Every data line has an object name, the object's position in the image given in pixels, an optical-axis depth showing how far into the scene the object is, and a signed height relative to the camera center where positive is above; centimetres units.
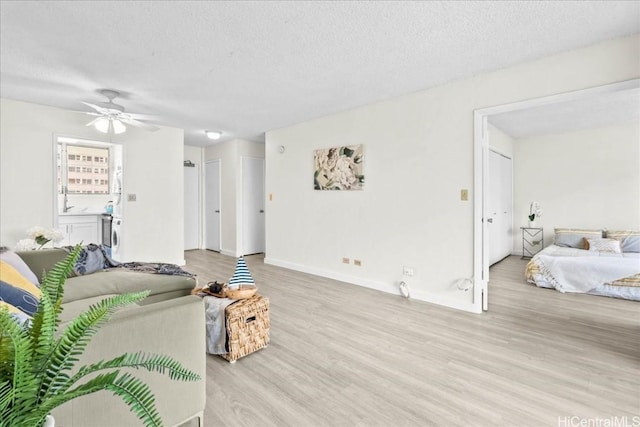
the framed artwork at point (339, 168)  420 +62
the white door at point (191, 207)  686 +9
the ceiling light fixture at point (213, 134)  543 +139
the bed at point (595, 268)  366 -73
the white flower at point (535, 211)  599 -2
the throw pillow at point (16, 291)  154 -43
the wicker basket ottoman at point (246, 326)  220 -87
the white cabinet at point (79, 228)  529 -30
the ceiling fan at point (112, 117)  342 +110
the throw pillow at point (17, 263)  212 -37
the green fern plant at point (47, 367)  67 -38
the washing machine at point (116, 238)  478 -43
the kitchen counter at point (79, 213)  527 -3
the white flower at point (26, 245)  321 -35
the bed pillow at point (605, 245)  457 -54
